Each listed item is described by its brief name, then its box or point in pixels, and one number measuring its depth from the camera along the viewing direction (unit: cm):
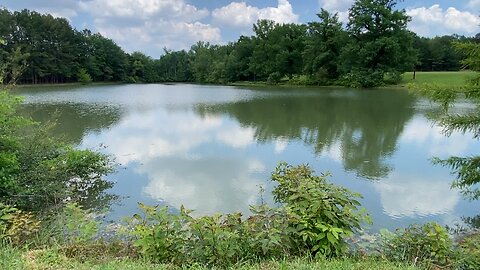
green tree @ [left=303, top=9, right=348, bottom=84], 4575
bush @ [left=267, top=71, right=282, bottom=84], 5288
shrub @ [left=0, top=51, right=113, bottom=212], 577
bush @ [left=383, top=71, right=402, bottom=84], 3934
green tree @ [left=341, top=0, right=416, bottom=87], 3922
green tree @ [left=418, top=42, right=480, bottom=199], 534
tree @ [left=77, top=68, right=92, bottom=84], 6662
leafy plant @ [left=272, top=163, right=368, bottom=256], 347
